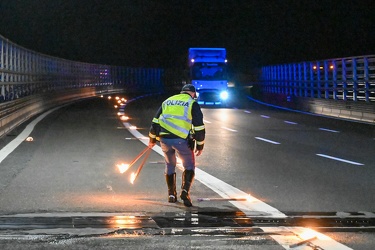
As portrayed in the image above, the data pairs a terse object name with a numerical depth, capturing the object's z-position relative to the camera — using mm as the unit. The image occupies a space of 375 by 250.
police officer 9805
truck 44719
